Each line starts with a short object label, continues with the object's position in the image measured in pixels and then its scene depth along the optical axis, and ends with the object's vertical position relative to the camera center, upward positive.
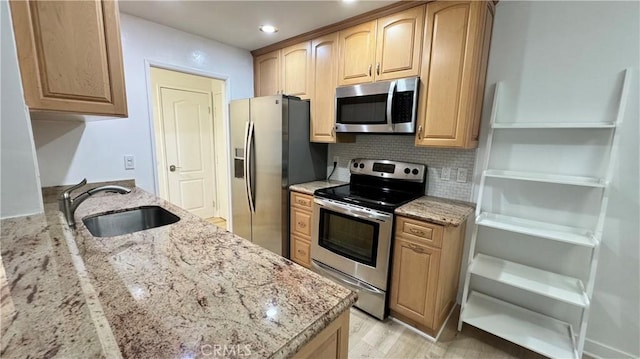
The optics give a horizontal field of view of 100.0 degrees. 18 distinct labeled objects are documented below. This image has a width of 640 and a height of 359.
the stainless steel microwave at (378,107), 2.01 +0.30
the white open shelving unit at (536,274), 1.54 -0.85
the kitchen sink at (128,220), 1.55 -0.50
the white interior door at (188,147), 3.63 -0.11
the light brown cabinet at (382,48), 1.97 +0.75
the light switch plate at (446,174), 2.19 -0.23
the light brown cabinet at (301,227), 2.50 -0.81
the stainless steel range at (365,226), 1.96 -0.64
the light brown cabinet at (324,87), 2.44 +0.52
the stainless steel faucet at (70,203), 1.27 -0.32
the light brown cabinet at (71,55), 1.19 +0.39
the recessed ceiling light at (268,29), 2.41 +1.03
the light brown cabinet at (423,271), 1.76 -0.86
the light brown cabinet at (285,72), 2.65 +0.74
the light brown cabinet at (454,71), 1.74 +0.51
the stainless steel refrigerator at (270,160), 2.55 -0.18
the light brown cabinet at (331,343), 0.71 -0.57
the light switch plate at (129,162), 2.39 -0.21
